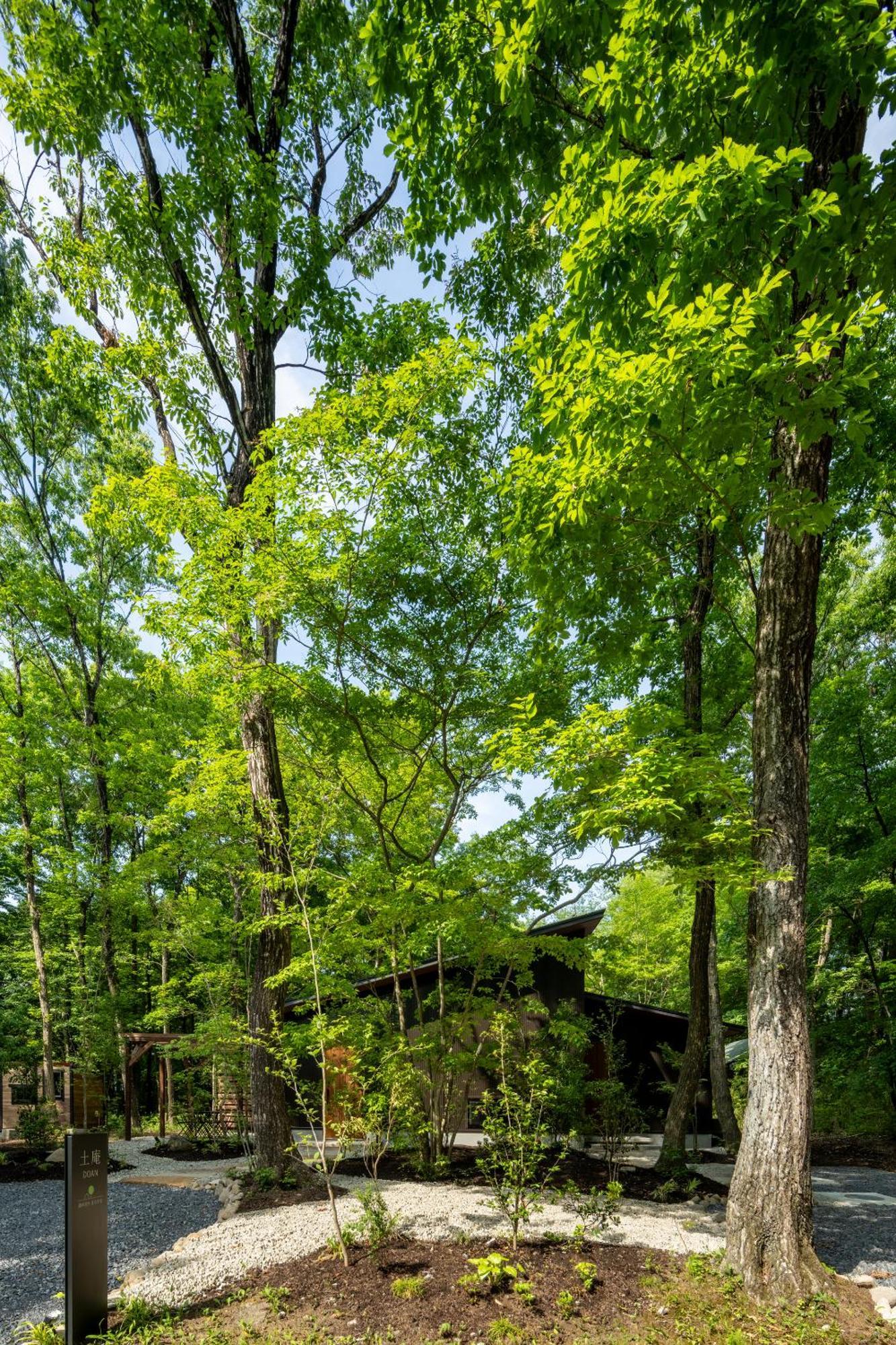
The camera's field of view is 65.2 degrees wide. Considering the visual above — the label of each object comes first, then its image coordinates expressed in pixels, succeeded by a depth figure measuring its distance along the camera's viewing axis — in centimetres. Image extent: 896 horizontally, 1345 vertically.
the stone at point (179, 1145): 1233
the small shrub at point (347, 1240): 492
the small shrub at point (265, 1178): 700
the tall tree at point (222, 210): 616
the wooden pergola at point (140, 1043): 1352
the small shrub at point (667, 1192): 677
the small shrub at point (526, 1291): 408
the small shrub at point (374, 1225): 485
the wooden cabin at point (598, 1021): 1171
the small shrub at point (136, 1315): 394
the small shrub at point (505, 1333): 369
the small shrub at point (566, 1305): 396
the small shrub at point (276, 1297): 409
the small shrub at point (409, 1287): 418
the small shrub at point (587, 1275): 426
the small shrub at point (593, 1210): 513
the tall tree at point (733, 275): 345
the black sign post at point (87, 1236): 387
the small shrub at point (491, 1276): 420
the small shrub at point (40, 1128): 1148
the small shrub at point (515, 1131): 479
